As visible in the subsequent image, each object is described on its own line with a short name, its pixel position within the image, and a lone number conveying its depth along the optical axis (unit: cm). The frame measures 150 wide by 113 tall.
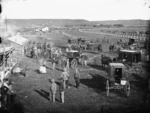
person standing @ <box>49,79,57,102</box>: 1362
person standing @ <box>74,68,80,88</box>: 1627
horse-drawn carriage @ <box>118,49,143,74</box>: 2208
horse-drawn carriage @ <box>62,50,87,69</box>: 2448
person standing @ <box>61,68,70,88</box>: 1633
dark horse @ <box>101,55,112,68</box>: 2311
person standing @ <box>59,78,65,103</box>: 1343
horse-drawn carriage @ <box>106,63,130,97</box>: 1559
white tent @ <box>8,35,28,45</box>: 3065
